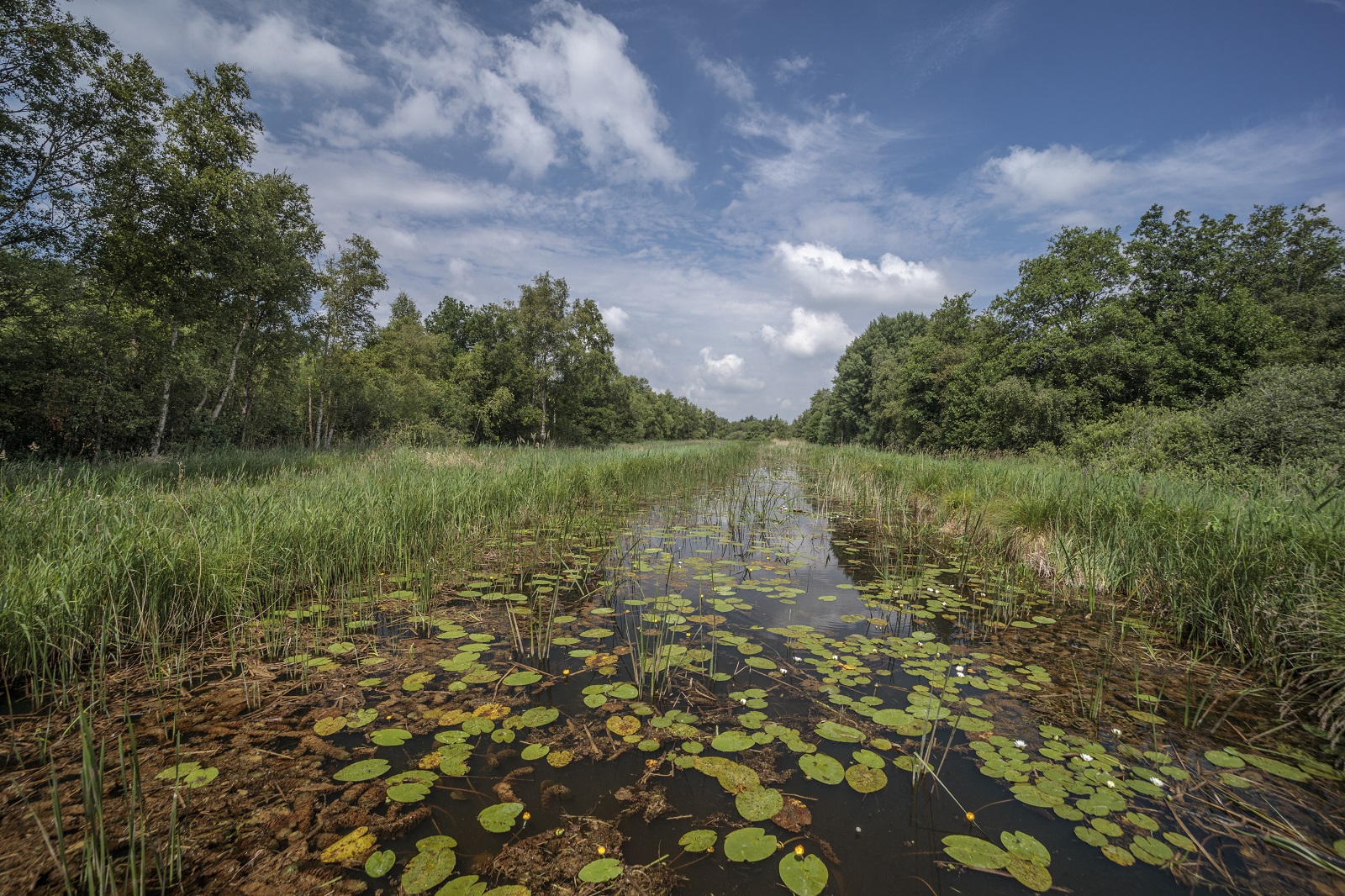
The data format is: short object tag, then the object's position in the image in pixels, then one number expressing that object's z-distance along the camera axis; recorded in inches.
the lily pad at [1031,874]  70.1
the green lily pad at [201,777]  79.7
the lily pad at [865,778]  89.4
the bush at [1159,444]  390.0
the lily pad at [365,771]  85.0
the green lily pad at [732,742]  98.2
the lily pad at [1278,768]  94.5
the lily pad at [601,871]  66.7
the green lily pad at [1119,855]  74.0
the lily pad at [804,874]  68.1
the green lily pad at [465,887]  64.0
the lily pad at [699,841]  74.2
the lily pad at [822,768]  90.9
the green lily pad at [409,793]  80.0
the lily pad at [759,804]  81.0
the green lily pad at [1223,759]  97.4
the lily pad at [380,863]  66.4
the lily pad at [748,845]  72.2
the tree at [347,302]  730.2
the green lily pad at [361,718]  100.7
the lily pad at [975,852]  73.2
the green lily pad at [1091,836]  77.5
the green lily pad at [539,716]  104.3
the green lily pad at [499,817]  75.7
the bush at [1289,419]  335.3
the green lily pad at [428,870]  64.7
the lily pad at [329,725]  97.7
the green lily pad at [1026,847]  74.9
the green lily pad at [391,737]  94.4
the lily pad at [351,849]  68.2
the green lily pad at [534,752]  93.3
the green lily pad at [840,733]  103.5
